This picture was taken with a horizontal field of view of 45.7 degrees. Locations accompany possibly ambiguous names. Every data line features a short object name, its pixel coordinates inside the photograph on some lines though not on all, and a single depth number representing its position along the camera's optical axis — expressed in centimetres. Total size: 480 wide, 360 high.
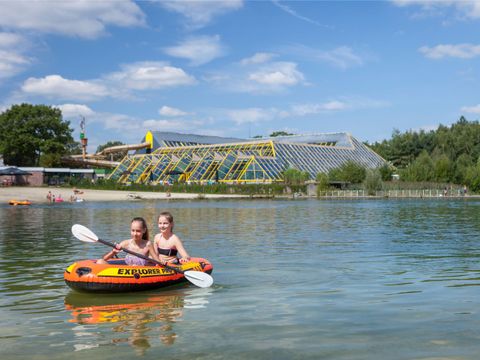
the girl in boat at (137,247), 1201
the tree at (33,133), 10662
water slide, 11444
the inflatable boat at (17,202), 5909
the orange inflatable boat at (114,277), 1148
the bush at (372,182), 7908
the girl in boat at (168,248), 1290
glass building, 8594
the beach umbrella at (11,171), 8209
